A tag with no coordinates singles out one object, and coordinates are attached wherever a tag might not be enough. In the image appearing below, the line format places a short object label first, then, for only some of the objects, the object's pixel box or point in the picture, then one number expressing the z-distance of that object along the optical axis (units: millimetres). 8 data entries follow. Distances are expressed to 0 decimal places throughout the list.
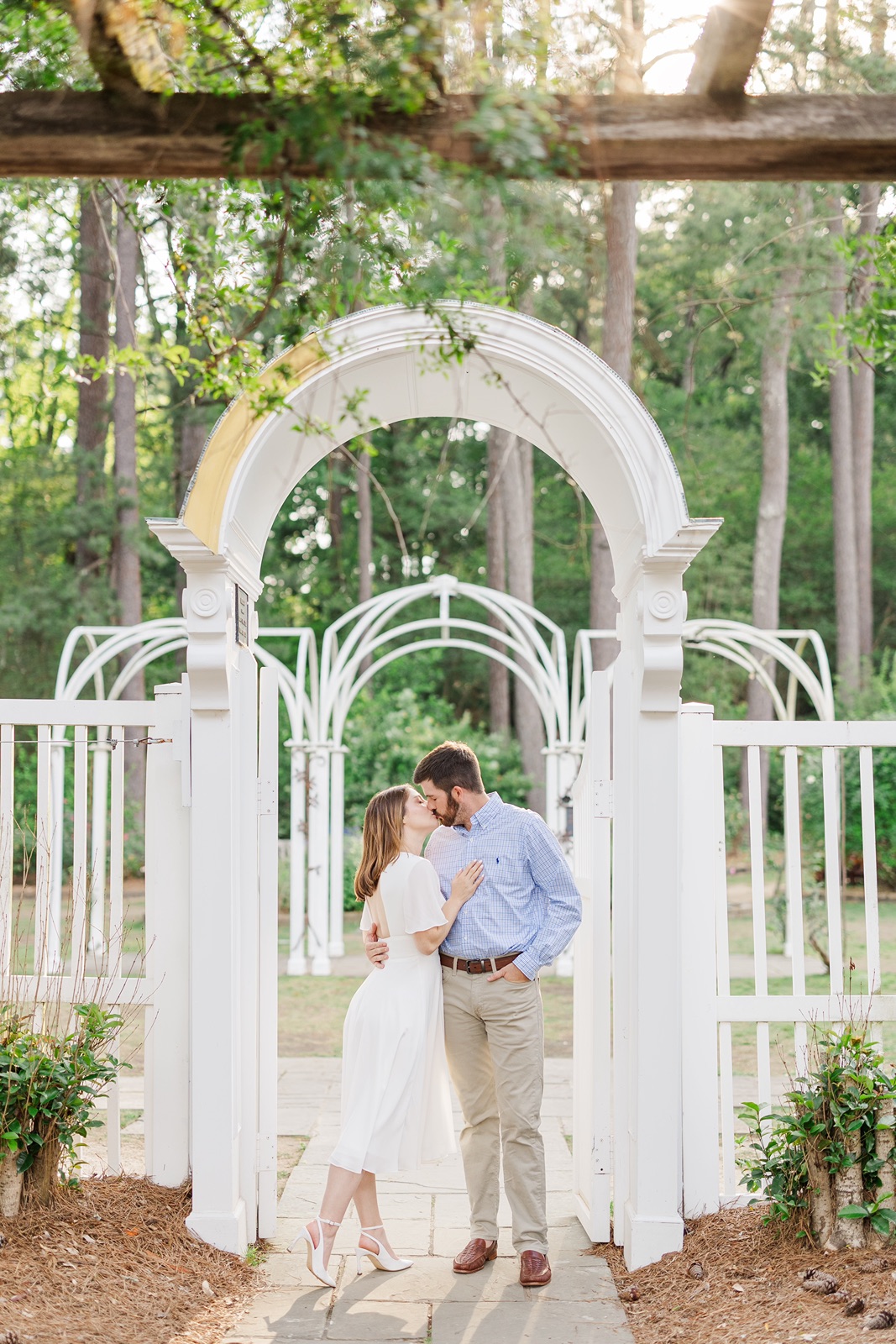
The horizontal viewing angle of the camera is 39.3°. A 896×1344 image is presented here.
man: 4113
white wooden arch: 4188
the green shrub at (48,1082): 4047
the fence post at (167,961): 4500
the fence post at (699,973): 4367
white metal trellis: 11188
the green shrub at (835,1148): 3889
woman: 4062
